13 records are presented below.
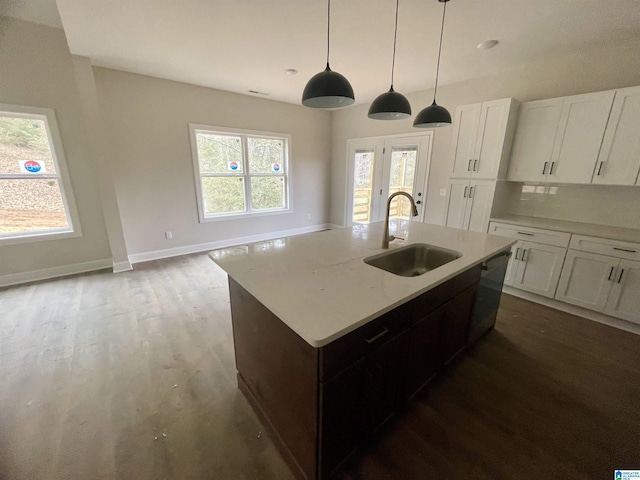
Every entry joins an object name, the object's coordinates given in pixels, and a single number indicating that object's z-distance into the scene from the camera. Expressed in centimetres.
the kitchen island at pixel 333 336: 104
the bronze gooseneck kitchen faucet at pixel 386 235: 185
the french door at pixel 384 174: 435
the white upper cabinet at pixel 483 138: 297
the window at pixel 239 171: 440
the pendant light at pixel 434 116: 214
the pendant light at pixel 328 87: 154
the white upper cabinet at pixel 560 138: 253
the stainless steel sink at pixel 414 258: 184
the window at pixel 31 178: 307
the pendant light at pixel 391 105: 185
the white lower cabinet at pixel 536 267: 274
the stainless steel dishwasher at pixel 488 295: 196
